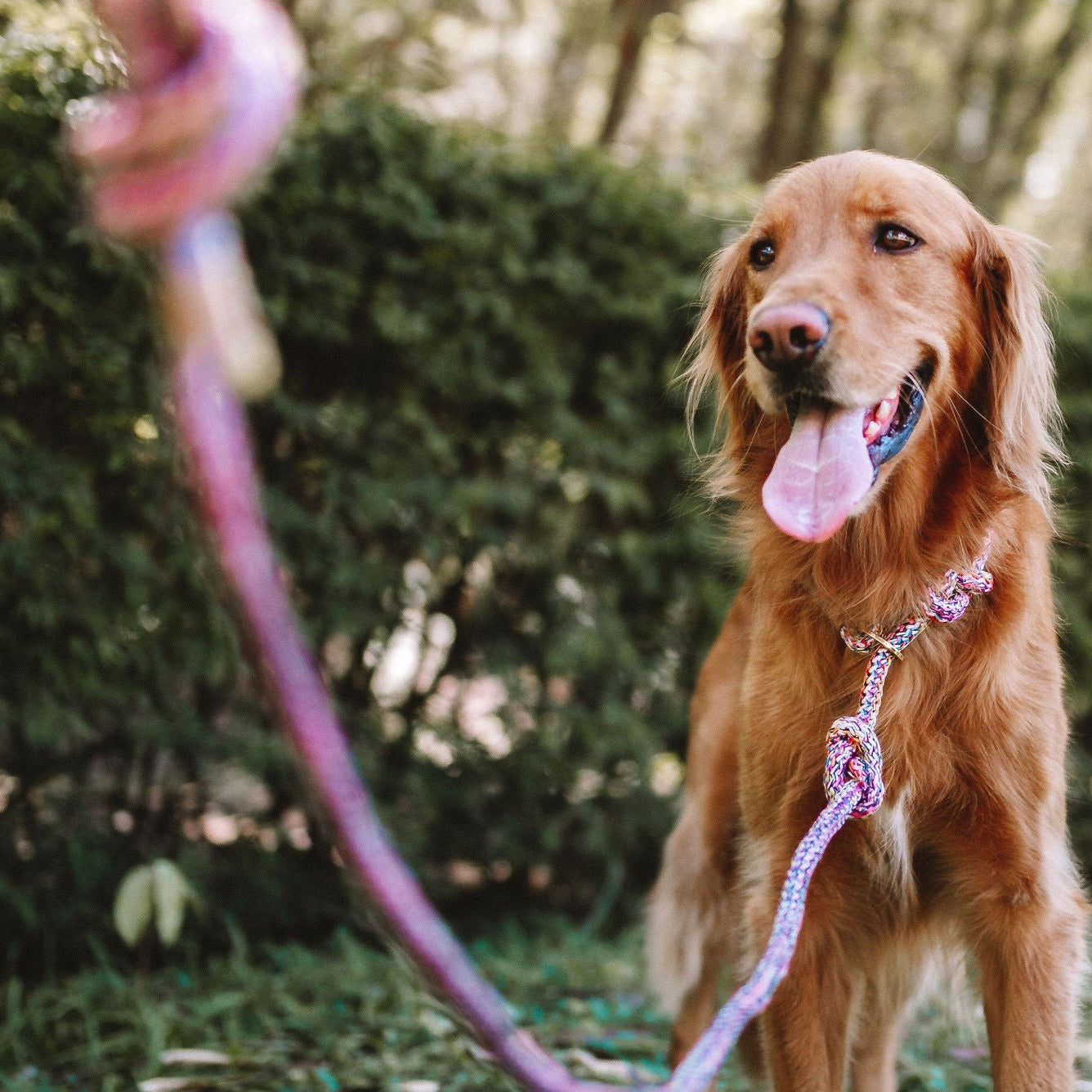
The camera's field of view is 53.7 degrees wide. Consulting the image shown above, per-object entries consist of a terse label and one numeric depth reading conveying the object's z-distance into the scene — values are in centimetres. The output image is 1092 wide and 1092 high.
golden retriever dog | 206
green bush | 363
